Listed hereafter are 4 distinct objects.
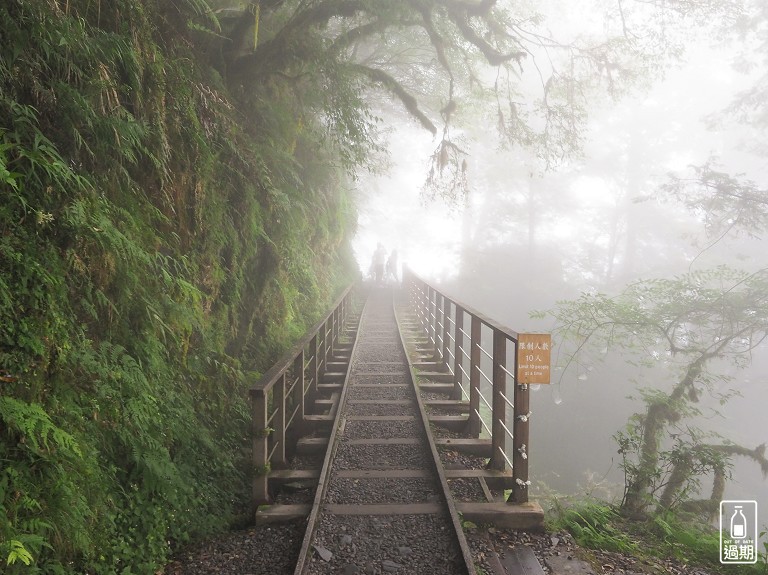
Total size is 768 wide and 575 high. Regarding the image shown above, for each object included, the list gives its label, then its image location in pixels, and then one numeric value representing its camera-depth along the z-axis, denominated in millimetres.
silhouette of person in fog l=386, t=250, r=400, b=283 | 25719
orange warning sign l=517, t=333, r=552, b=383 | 3424
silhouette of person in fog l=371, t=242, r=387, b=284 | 24688
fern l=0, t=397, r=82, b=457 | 1890
